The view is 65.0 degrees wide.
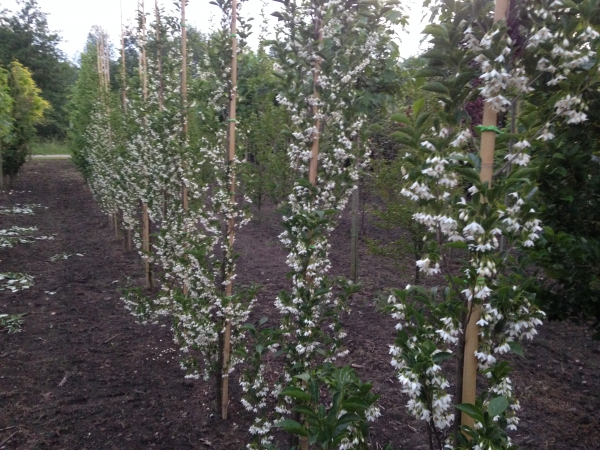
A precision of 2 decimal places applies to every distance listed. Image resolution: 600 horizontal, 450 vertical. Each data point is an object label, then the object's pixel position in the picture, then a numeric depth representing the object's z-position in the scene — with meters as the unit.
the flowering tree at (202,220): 3.60
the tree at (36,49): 31.03
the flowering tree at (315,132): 2.79
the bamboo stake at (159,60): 5.59
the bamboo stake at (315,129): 2.79
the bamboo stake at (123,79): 8.24
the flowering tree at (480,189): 1.66
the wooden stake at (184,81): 4.77
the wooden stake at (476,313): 1.74
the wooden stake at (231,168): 3.54
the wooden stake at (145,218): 6.45
